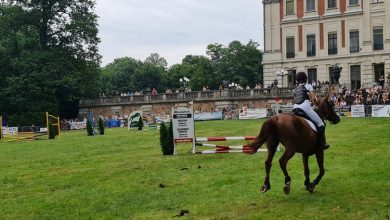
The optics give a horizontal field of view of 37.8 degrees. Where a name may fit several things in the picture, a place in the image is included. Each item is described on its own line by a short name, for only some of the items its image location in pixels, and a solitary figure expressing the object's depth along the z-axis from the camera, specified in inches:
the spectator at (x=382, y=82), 2062.0
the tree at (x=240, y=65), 4013.3
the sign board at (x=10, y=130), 2064.1
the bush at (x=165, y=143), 838.5
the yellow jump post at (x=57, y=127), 1776.6
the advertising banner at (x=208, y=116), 2197.3
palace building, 2491.4
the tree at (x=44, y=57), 2488.9
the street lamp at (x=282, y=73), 2451.5
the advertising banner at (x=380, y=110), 1567.4
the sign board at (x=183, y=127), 845.8
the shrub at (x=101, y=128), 1667.1
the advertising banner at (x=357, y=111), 1654.8
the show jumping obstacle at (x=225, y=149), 787.4
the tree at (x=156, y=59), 5851.4
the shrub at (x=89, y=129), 1656.0
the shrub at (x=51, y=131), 1594.5
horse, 458.3
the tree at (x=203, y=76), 4133.6
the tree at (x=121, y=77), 4697.6
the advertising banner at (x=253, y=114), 1987.0
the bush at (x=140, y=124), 1752.0
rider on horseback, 486.9
